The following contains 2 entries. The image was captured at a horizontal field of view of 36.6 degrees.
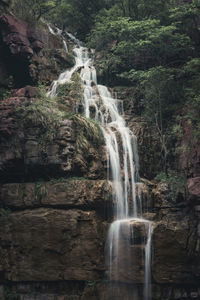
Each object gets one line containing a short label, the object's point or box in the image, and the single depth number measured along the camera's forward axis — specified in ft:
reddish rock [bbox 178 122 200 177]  43.57
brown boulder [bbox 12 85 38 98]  48.29
